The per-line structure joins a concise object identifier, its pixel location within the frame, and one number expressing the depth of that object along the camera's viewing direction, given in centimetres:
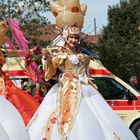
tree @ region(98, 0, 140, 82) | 3311
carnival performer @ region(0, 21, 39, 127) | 942
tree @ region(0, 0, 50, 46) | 1813
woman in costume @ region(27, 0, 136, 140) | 732
